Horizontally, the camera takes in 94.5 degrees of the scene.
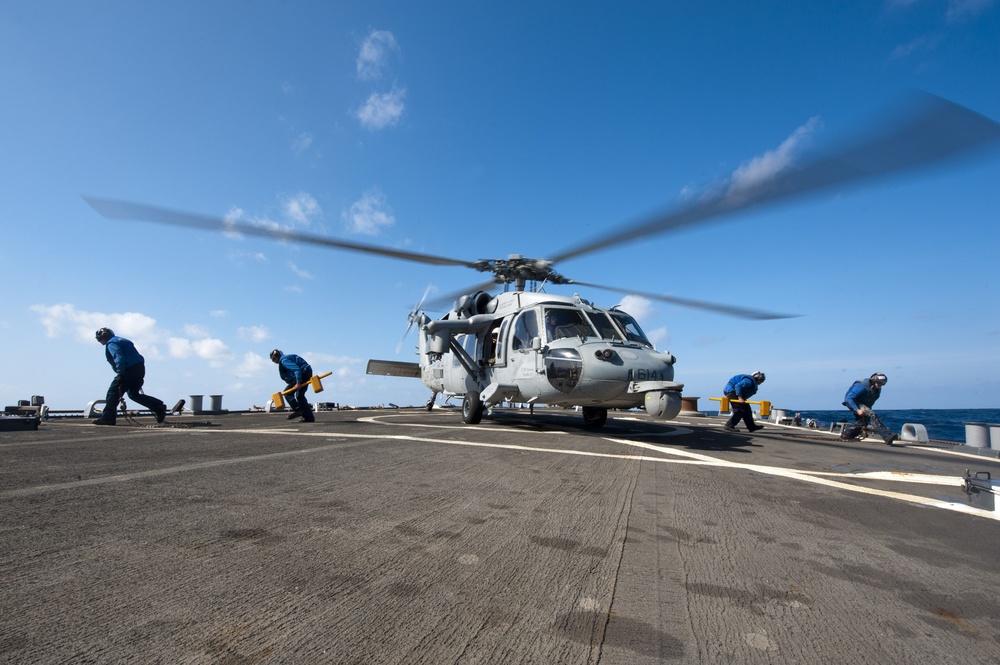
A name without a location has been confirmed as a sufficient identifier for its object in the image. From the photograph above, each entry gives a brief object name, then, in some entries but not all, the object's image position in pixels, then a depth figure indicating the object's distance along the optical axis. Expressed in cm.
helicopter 811
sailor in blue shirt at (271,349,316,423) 1075
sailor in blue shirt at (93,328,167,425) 916
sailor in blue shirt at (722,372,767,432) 1131
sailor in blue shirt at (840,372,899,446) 1012
